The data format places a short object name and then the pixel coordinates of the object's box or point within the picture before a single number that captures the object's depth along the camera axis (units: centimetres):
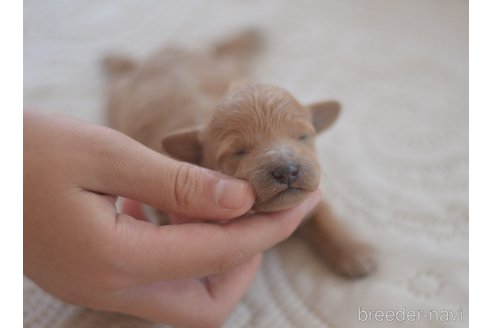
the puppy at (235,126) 24
